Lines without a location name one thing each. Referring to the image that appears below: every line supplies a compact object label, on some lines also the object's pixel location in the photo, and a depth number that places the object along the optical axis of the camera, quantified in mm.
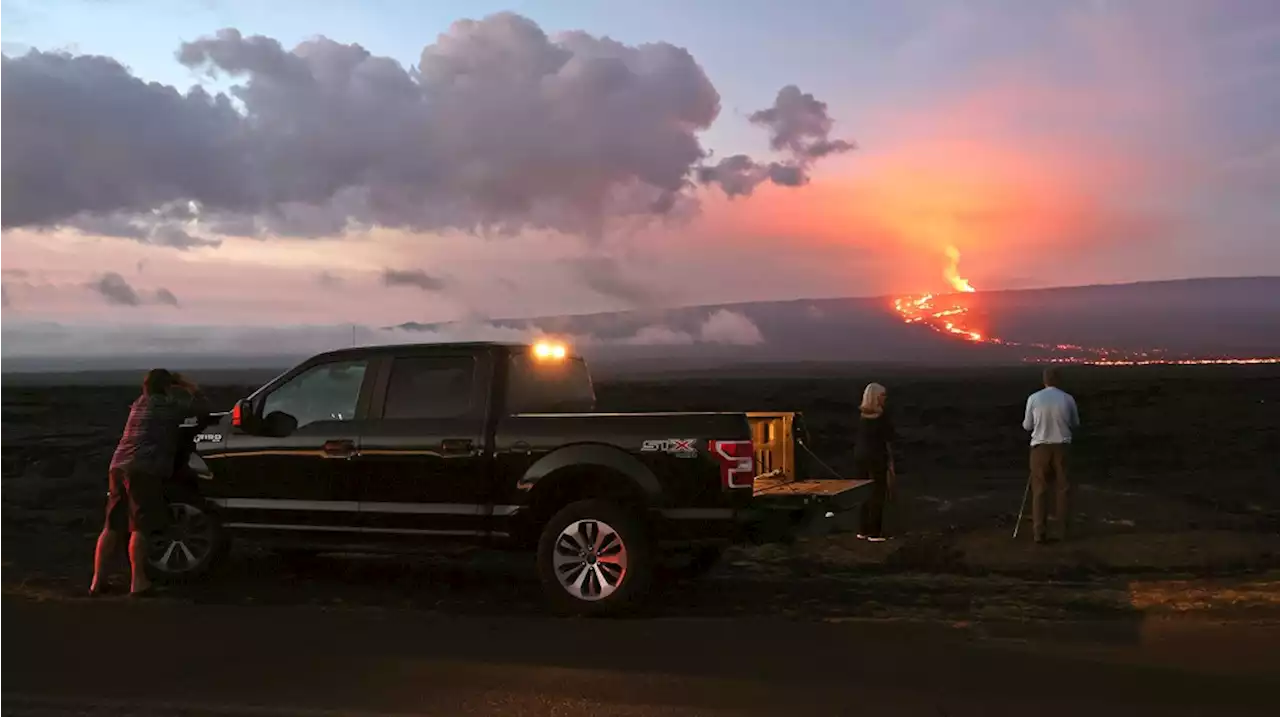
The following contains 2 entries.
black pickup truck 8281
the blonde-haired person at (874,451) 12180
